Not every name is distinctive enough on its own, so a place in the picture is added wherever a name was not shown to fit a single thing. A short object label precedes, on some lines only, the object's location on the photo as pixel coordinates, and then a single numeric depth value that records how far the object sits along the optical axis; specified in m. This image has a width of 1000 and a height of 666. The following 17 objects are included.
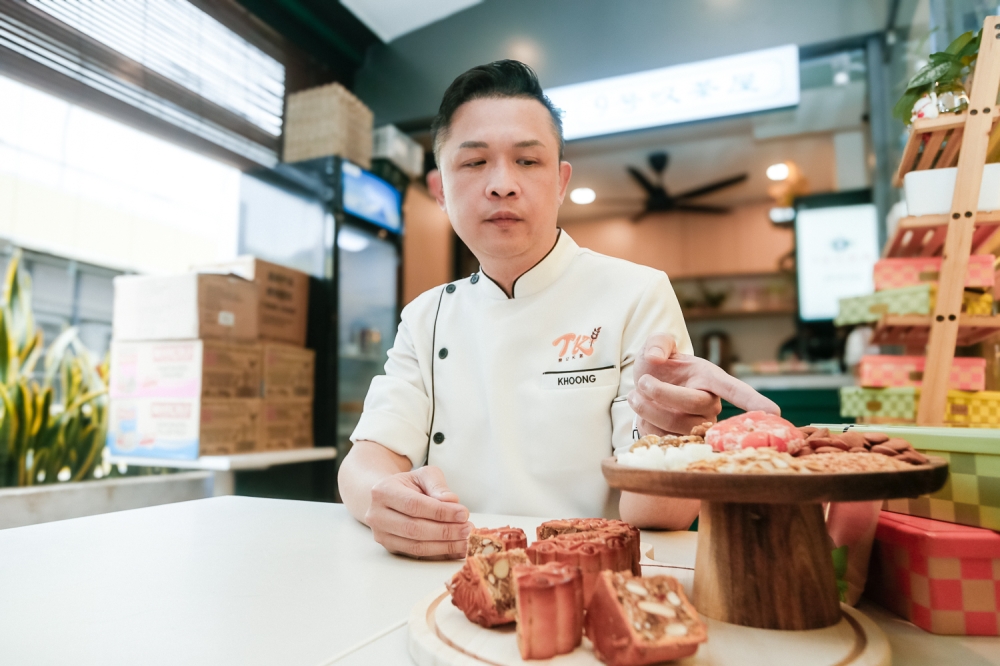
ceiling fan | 6.40
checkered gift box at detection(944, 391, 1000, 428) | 1.65
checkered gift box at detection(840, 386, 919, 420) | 1.84
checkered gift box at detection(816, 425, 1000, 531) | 0.66
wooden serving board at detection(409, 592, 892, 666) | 0.51
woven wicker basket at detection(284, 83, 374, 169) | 3.95
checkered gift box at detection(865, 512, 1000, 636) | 0.62
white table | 0.59
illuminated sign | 3.38
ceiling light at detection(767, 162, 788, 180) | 6.48
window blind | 2.88
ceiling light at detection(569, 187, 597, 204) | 7.15
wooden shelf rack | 1.61
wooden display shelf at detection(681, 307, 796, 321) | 7.22
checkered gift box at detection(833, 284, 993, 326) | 1.75
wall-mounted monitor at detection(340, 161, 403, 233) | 3.79
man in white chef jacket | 1.34
